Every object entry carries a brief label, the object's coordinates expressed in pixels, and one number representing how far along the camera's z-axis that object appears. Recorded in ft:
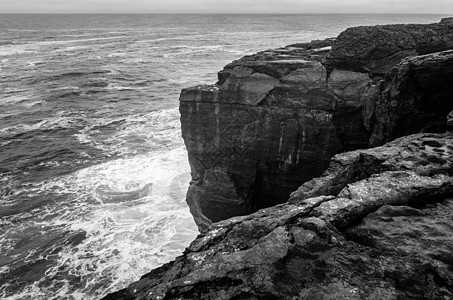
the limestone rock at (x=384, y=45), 59.36
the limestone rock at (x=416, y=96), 46.44
